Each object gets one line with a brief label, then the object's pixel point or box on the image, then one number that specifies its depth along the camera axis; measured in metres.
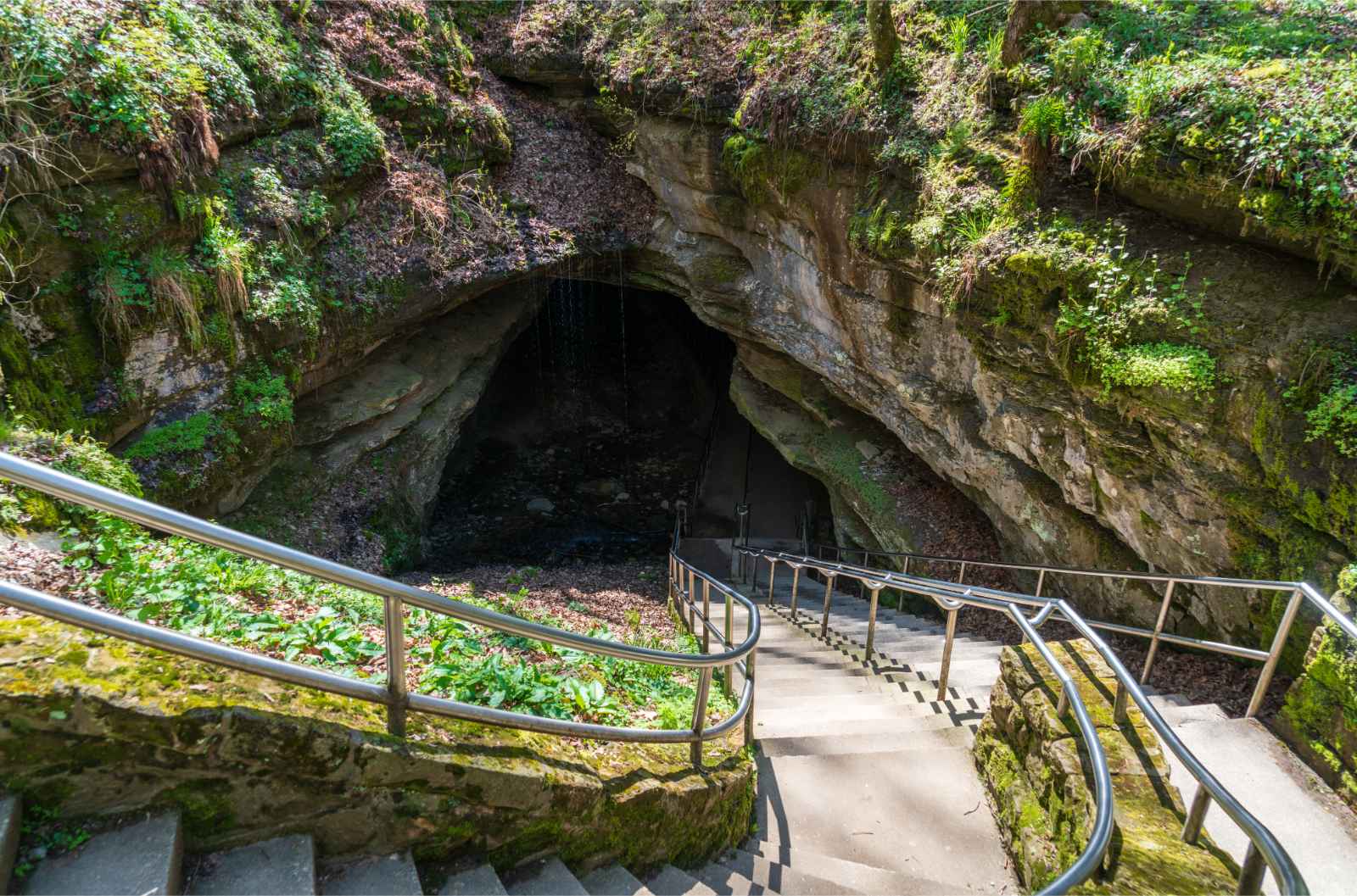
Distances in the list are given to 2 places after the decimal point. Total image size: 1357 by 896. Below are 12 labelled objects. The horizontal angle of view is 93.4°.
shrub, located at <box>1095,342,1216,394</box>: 4.82
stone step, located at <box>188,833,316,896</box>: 1.77
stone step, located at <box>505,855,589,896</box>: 2.28
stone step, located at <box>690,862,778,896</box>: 2.74
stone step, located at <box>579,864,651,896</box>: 2.47
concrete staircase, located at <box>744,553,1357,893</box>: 2.80
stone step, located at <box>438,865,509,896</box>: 2.09
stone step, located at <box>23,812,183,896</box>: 1.58
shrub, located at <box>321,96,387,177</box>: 8.35
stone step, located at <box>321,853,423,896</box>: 1.96
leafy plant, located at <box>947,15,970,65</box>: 6.98
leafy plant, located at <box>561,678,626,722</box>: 3.09
